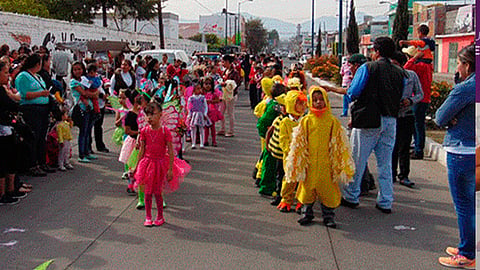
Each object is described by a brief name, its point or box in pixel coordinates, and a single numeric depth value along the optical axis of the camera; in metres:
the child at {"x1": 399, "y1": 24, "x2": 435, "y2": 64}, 8.30
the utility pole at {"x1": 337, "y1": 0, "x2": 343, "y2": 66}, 28.45
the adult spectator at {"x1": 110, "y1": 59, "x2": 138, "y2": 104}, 11.44
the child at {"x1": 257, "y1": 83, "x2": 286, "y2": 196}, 7.27
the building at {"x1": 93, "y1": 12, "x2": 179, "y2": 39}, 67.50
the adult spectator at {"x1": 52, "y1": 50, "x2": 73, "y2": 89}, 14.82
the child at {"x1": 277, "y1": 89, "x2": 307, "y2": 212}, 6.54
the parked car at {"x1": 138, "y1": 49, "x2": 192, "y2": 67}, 22.12
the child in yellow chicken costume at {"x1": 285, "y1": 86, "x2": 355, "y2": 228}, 5.98
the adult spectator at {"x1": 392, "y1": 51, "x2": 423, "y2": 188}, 7.82
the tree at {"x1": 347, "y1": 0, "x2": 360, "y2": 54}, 29.88
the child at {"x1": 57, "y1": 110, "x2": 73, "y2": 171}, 8.84
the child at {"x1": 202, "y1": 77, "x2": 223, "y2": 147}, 11.22
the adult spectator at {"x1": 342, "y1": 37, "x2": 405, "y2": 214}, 6.42
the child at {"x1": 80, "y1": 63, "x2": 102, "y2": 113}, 9.58
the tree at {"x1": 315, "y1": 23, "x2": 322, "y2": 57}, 51.17
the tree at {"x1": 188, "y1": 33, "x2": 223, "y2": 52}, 85.56
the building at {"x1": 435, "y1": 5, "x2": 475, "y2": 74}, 41.91
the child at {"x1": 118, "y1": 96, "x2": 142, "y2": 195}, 6.99
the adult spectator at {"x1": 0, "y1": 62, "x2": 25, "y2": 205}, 6.80
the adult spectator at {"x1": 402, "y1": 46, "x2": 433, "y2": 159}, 8.38
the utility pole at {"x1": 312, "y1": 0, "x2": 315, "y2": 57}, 47.75
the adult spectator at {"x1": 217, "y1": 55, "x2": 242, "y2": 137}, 12.44
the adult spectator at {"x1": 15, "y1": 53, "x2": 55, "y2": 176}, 7.98
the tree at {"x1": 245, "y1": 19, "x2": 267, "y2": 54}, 106.04
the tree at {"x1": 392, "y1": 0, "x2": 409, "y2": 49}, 16.59
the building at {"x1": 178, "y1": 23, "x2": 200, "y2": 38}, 121.35
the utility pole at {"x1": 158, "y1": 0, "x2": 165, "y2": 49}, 39.40
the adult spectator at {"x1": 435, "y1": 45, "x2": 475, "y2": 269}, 4.71
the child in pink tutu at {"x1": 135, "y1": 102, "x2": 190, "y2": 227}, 6.13
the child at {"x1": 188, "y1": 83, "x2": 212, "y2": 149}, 10.77
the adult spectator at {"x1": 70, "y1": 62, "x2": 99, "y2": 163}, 9.43
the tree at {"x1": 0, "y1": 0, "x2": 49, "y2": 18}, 36.25
